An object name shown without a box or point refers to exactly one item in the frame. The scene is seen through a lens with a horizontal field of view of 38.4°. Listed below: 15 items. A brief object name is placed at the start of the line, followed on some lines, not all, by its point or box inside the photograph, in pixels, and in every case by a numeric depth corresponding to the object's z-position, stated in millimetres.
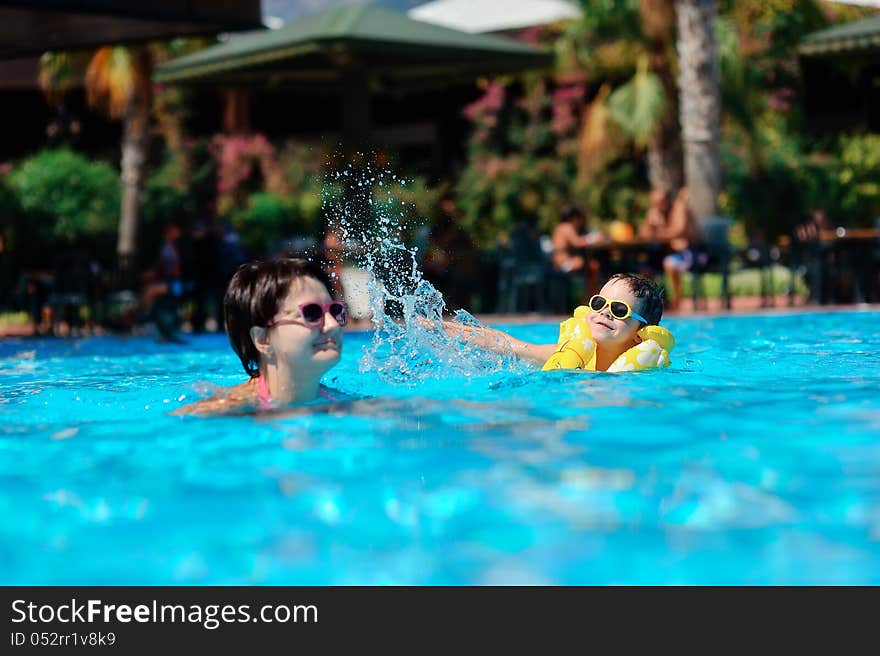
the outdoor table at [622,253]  13462
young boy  5809
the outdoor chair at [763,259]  14195
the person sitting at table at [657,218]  14102
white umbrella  21594
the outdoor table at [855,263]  13775
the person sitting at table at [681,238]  13500
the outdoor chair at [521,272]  13625
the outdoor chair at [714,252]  13539
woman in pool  4266
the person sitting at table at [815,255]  13742
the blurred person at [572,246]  13641
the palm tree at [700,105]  15406
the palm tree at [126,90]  17766
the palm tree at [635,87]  18844
